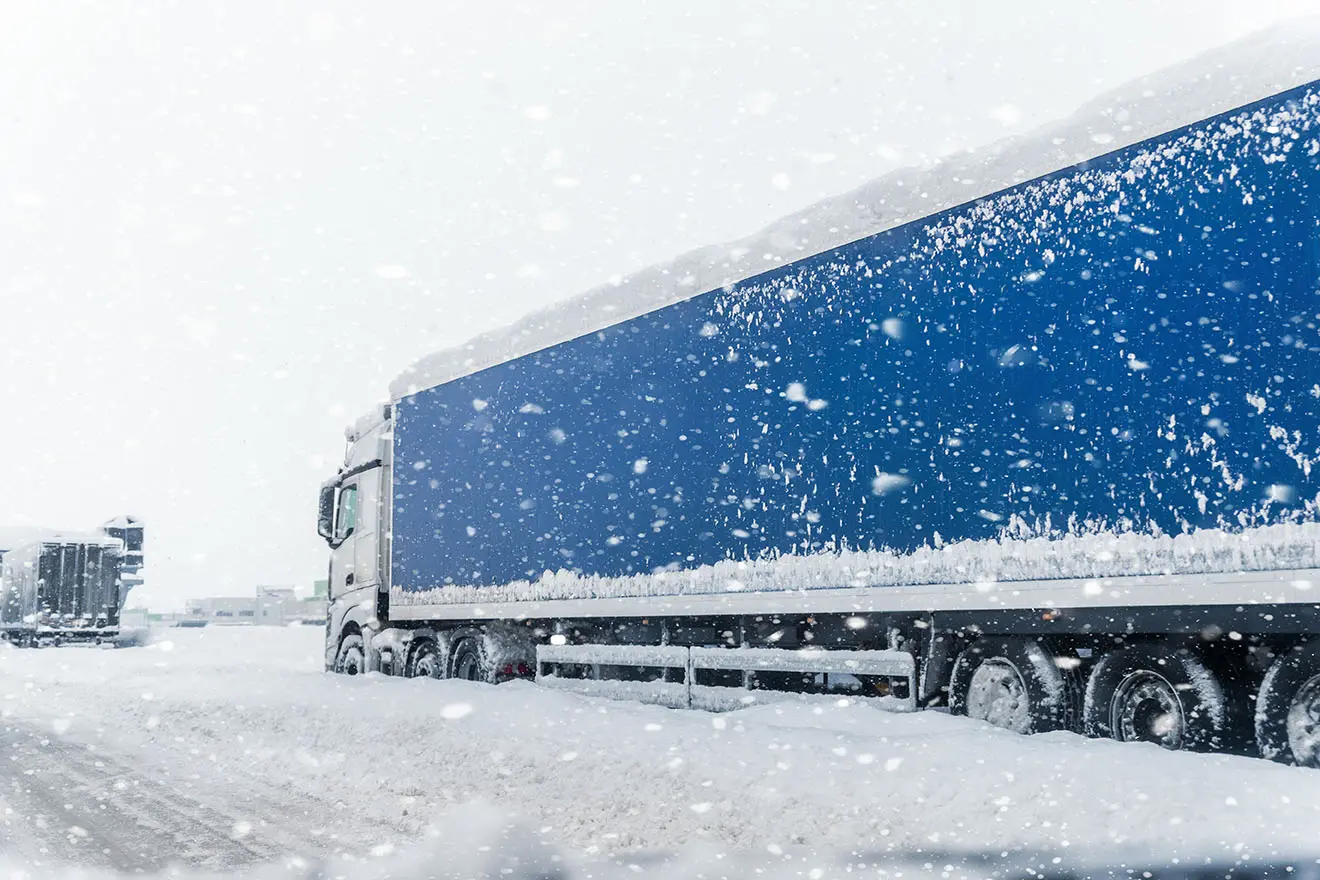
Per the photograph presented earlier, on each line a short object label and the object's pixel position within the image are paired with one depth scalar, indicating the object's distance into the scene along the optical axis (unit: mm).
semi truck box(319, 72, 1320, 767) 6758
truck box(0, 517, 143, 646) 34594
